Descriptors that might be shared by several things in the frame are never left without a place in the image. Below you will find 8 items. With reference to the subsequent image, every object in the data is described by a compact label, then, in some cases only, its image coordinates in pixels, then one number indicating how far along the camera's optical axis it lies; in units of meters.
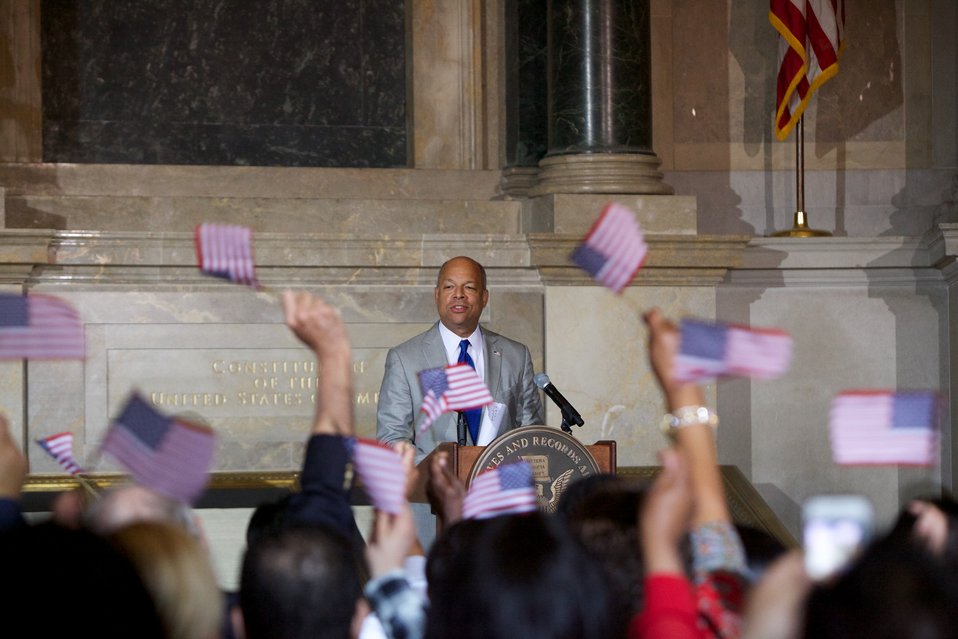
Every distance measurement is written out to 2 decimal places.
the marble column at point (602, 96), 18.84
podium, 11.77
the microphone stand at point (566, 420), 12.56
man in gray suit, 14.14
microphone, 12.40
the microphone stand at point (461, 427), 13.37
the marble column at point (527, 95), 20.37
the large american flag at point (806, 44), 19.53
